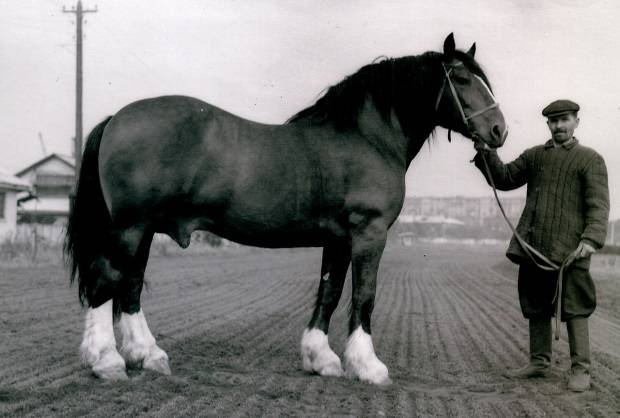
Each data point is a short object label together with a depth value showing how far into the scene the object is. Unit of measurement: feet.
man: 16.06
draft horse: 15.16
